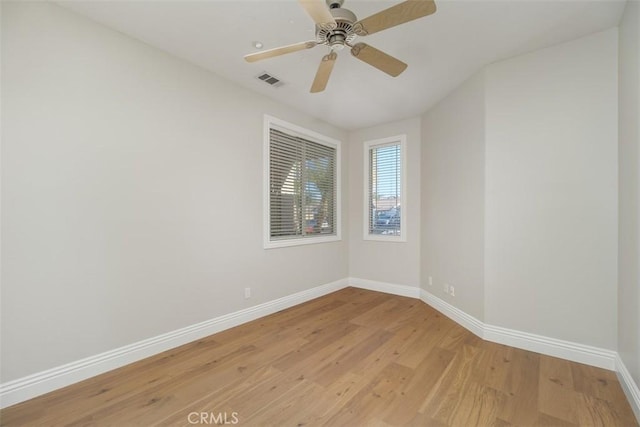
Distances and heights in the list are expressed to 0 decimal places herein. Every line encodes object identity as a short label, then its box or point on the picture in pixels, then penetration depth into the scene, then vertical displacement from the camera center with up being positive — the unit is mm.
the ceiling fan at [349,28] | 1446 +1063
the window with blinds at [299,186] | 3615 +379
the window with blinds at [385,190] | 4344 +369
